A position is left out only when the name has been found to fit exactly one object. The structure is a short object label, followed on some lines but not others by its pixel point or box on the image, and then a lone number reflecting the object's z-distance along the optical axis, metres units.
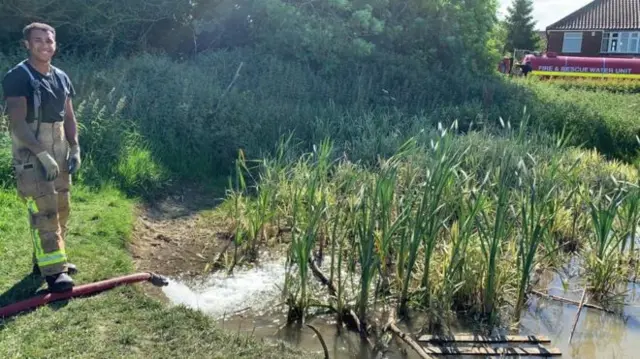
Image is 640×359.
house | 33.00
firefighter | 3.82
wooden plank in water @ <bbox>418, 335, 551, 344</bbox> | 4.21
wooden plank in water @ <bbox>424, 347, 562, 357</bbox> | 4.09
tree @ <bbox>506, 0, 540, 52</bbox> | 39.81
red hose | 3.72
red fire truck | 22.12
